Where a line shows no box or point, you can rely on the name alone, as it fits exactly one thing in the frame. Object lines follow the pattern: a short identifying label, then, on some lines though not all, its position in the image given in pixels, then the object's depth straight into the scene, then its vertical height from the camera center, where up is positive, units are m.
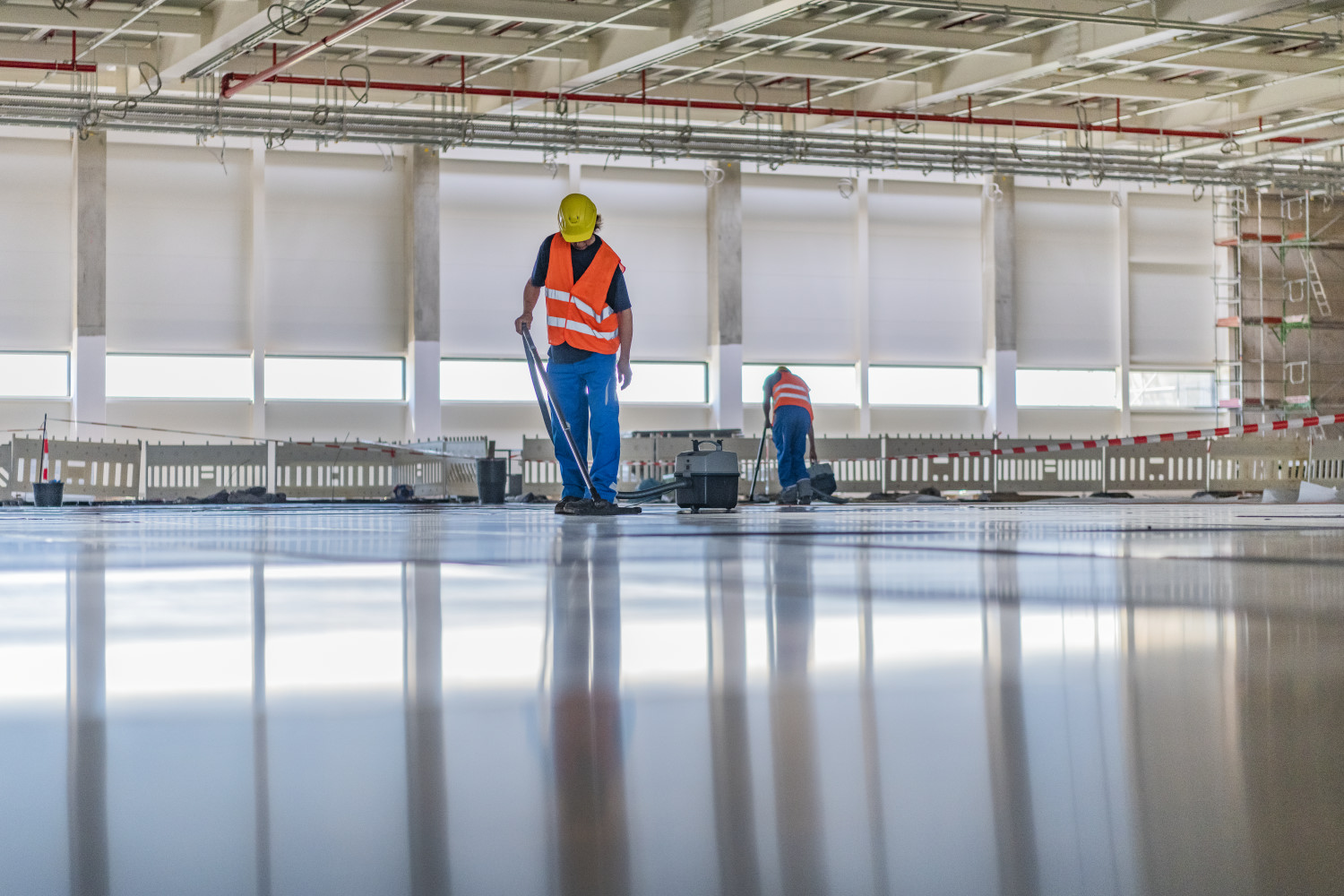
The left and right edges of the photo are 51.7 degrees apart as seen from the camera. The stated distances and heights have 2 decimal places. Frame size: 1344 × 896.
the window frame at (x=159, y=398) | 25.75 +1.39
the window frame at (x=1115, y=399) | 31.41 +1.39
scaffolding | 31.50 +3.35
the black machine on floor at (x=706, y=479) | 10.59 -0.12
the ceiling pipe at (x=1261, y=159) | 26.34 +5.67
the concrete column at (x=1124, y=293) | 31.53 +3.76
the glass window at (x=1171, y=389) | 31.80 +1.57
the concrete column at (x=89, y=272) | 25.16 +3.64
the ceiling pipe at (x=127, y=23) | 18.95 +6.41
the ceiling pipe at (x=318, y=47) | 17.44 +5.87
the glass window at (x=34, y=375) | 25.36 +1.82
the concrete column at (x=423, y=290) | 26.72 +3.42
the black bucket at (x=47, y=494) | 16.78 -0.25
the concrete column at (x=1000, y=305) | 30.28 +3.38
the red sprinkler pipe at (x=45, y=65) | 21.64 +6.40
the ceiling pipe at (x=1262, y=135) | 24.14 +5.78
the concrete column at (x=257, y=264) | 26.33 +3.91
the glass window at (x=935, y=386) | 30.52 +1.64
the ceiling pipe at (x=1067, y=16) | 18.08 +5.85
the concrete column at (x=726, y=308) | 28.52 +3.19
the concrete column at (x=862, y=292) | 29.88 +3.65
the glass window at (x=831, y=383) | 29.80 +1.71
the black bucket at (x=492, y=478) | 16.09 -0.13
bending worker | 15.98 +0.45
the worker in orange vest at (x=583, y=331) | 9.26 +0.91
